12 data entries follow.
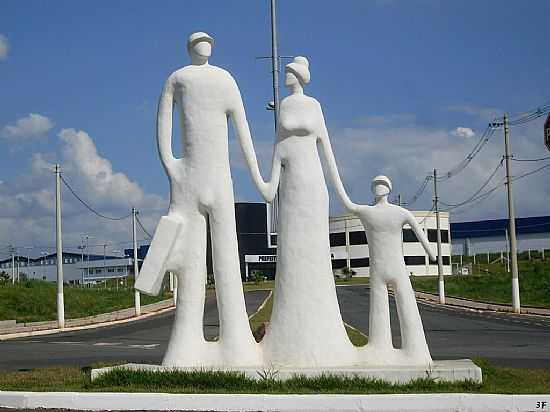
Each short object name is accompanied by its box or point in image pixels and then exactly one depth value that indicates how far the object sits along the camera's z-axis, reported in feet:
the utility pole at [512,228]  116.16
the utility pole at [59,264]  107.04
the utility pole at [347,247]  275.18
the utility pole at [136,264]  125.28
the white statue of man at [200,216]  39.22
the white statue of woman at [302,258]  39.24
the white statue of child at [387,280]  40.24
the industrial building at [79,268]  331.77
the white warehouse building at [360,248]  268.62
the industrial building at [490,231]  311.88
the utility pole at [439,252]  131.73
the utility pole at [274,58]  58.85
